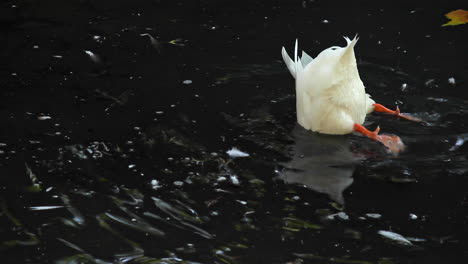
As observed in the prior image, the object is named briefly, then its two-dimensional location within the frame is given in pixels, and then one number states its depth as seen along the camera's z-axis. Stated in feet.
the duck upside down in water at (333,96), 23.20
